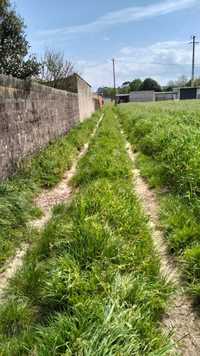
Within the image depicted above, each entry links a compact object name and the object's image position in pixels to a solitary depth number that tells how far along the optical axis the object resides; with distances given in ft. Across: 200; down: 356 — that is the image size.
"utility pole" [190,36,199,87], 226.79
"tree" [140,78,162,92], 331.98
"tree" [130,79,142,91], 360.81
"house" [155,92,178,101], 246.06
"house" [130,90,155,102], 247.91
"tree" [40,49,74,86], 75.33
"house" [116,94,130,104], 263.70
